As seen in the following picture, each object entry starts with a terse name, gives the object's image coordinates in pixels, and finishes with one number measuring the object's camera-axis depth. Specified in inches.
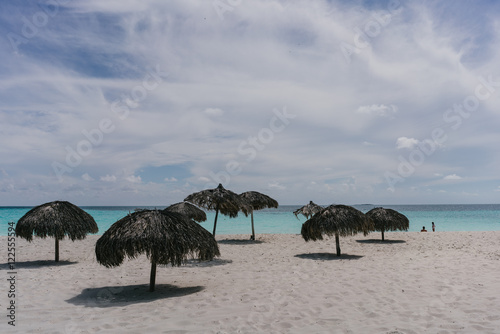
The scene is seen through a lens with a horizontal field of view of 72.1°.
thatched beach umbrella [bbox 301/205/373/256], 497.7
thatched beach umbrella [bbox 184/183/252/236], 658.8
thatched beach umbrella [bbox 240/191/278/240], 792.9
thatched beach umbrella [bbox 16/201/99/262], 469.1
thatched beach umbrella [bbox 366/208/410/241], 677.9
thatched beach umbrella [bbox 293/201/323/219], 813.7
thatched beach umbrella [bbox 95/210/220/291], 297.7
